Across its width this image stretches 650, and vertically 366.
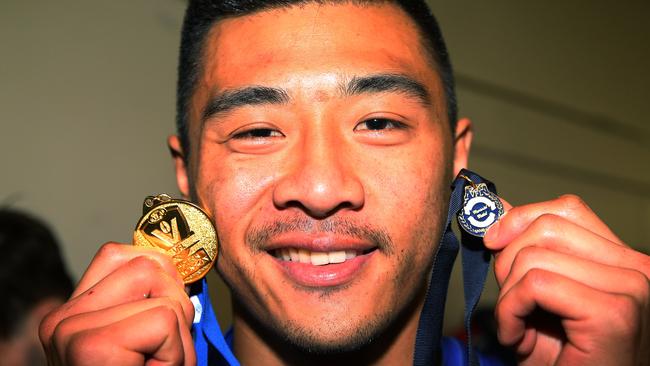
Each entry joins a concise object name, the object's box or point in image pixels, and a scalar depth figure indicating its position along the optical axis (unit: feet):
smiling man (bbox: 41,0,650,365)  1.01
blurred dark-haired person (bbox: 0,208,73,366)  1.82
